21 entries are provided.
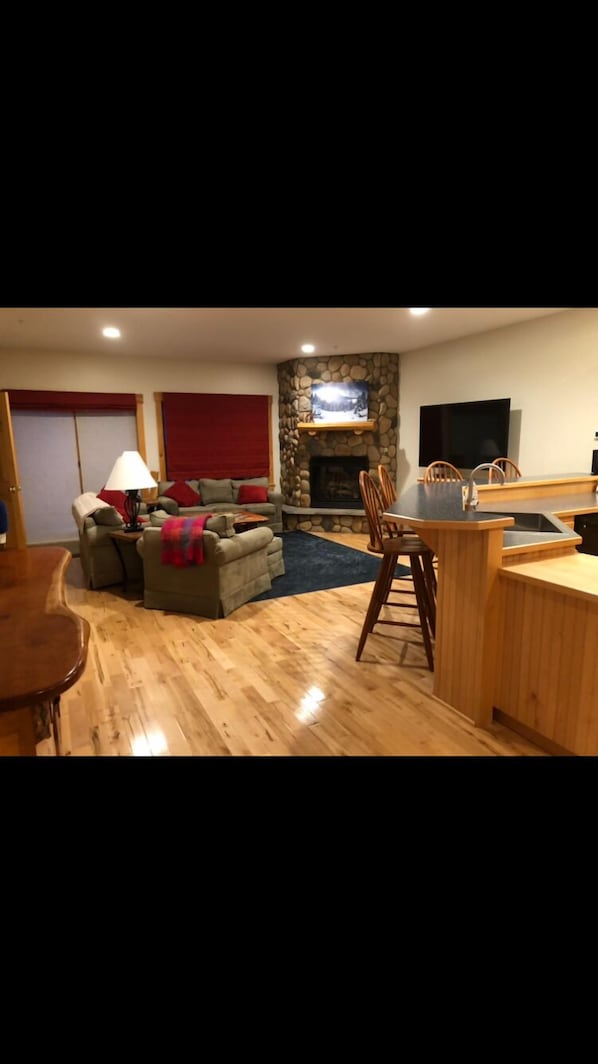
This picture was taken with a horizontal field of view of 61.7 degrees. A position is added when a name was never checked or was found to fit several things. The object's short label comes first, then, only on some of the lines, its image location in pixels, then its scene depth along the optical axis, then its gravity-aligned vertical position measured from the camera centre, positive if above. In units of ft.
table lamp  13.97 -0.54
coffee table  17.11 -2.22
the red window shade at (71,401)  19.92 +2.30
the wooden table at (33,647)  3.17 -1.41
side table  14.37 -2.32
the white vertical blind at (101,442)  21.81 +0.62
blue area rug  15.35 -3.95
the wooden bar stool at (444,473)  18.03 -0.83
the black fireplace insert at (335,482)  24.08 -1.42
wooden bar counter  6.39 -2.44
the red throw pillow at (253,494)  22.99 -1.83
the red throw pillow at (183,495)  22.02 -1.73
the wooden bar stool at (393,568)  9.44 -2.29
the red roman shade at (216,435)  23.36 +0.93
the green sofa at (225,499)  22.03 -2.05
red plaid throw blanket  12.41 -2.14
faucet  8.05 -0.77
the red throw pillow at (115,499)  18.47 -1.57
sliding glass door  20.79 -0.16
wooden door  14.94 -0.68
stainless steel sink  8.77 -1.32
